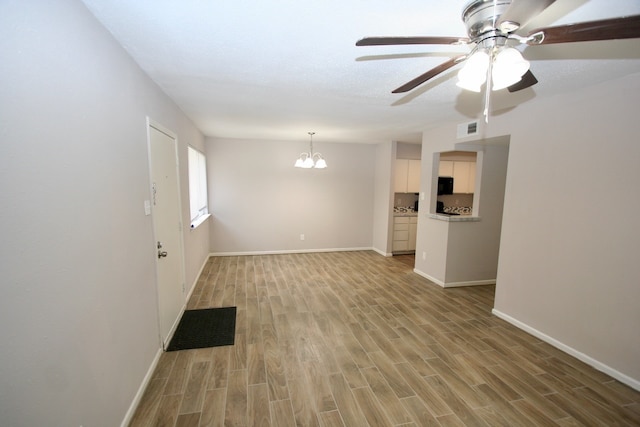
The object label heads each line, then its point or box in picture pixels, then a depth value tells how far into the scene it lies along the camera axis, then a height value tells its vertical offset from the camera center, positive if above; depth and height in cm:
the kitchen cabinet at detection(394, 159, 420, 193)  599 +23
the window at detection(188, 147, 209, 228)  436 -8
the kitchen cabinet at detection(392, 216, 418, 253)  598 -107
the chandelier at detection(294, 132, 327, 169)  468 +38
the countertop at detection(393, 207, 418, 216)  602 -60
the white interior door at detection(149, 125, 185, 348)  239 -46
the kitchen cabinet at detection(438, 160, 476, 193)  603 +32
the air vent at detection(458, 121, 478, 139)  354 +80
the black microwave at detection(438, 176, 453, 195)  599 +6
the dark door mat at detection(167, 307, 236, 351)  262 -158
